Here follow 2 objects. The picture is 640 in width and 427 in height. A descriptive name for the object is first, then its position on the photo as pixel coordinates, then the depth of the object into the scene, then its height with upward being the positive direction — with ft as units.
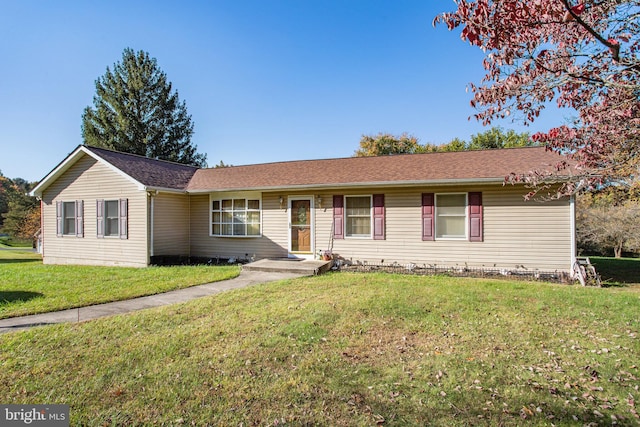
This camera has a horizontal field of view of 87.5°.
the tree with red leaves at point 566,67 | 10.43 +5.64
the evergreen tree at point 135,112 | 101.60 +33.45
